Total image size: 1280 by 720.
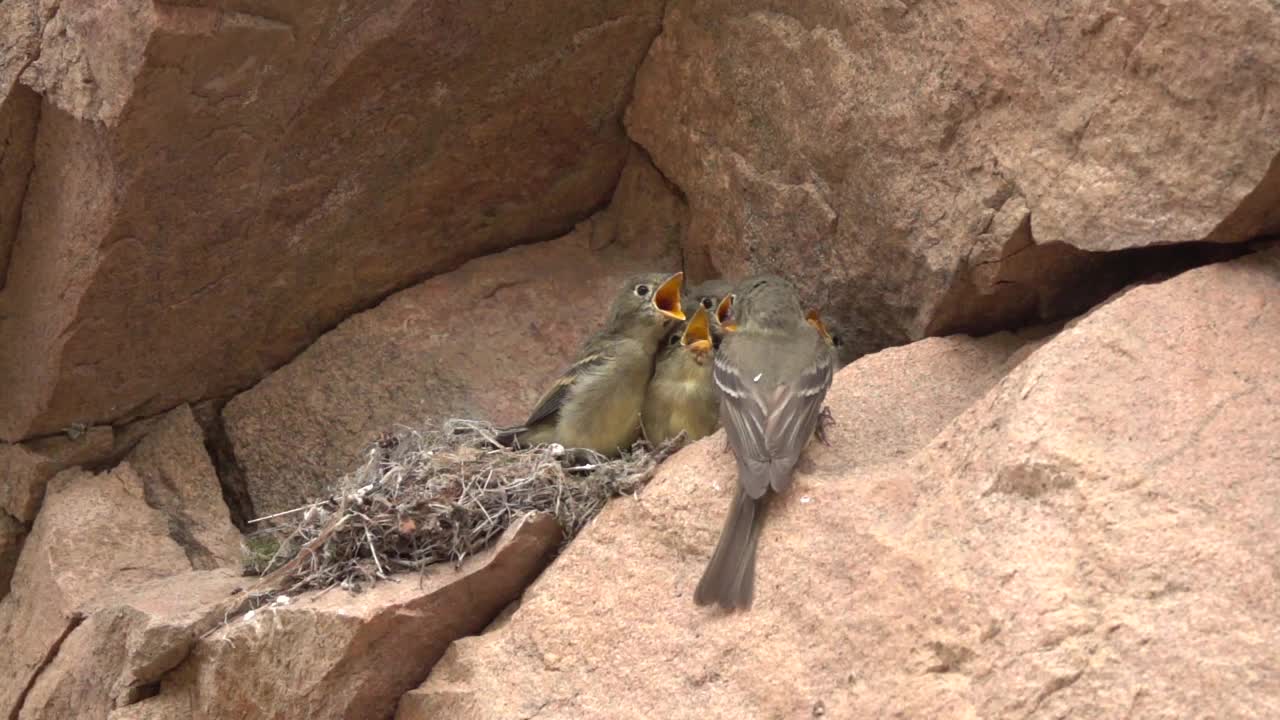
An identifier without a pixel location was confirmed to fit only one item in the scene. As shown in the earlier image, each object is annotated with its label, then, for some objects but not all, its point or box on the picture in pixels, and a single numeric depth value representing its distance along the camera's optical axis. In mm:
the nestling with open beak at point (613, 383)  7004
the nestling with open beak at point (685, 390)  6965
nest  6051
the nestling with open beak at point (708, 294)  7301
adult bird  5398
